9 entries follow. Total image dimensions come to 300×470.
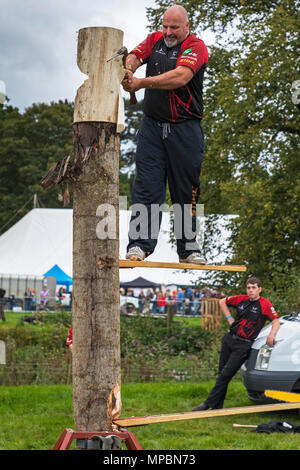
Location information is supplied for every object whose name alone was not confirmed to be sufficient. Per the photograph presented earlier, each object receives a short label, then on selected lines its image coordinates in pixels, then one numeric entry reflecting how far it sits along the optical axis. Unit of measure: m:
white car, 16.56
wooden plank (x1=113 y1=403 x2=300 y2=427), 7.24
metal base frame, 7.03
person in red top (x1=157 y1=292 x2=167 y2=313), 44.16
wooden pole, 7.36
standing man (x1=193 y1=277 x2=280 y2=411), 17.05
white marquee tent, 52.41
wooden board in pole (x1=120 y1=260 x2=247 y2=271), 7.85
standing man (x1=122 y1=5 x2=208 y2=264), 8.45
